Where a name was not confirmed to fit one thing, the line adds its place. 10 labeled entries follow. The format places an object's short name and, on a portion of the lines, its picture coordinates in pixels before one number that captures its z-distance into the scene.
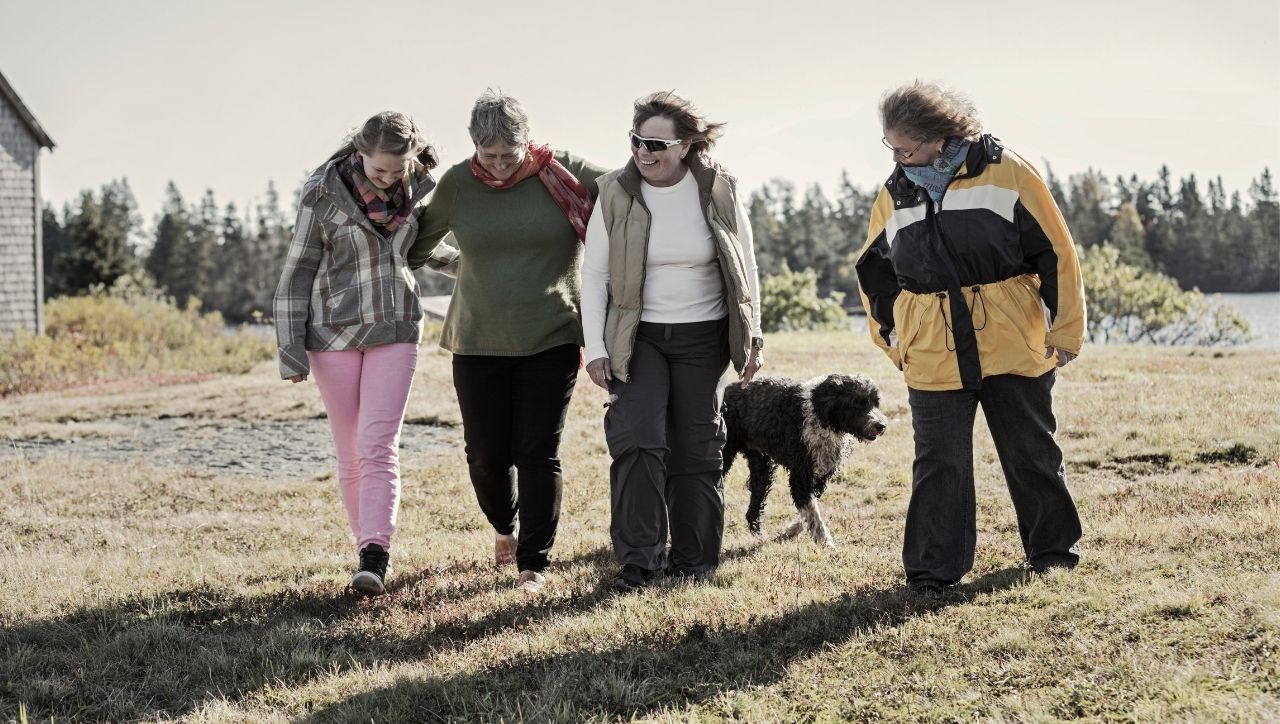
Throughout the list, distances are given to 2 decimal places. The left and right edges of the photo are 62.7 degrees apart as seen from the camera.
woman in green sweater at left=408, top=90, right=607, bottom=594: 4.91
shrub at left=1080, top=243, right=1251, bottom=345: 33.88
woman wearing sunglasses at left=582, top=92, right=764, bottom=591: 4.68
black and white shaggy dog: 6.08
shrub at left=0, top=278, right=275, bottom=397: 20.56
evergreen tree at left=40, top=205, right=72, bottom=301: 80.38
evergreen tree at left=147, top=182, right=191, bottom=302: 85.25
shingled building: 22.70
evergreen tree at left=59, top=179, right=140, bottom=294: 57.50
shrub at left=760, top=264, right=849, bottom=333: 35.38
